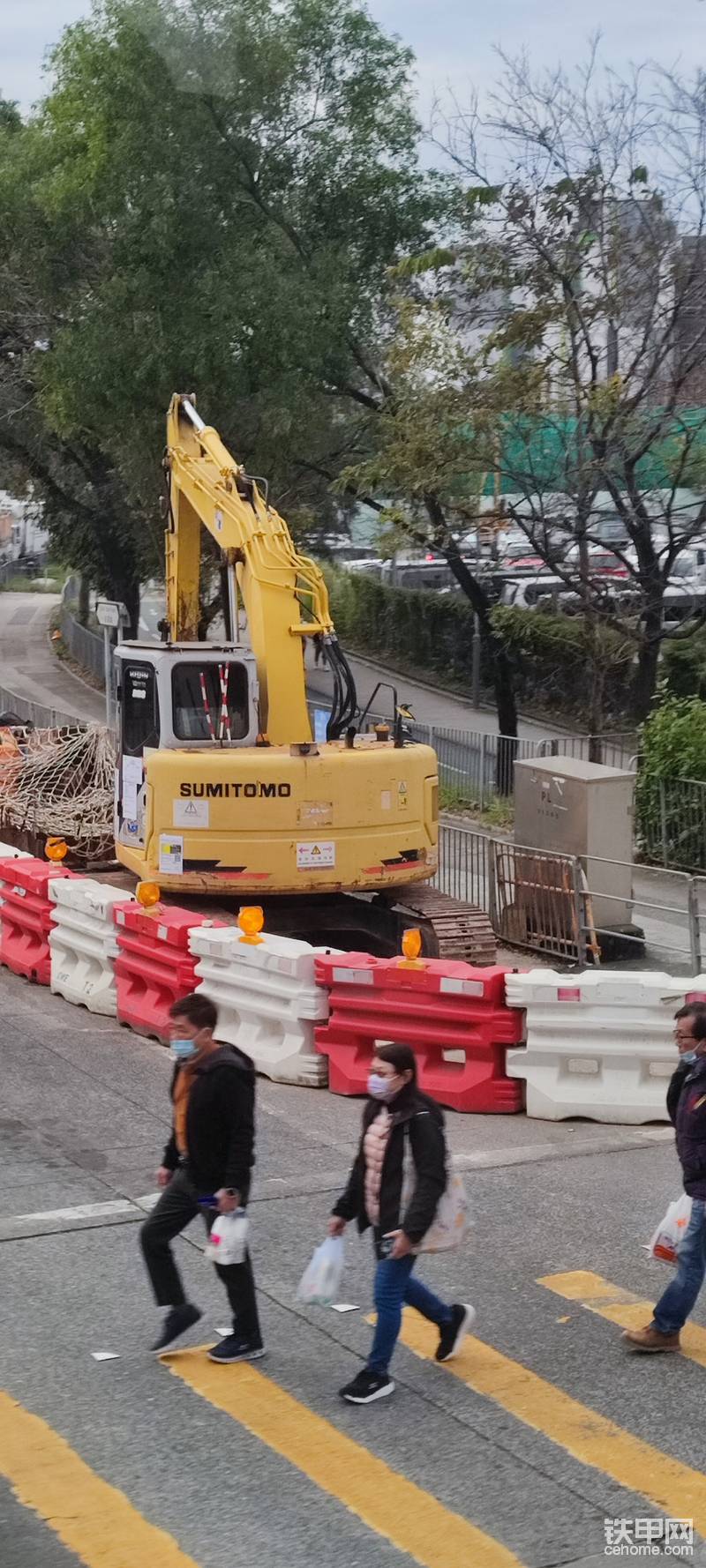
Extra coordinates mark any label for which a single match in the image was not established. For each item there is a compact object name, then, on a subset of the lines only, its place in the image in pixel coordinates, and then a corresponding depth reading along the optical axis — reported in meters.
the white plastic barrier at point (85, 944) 13.04
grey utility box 16.75
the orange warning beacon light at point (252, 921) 10.83
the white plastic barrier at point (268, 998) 11.06
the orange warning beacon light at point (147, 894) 11.86
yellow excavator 13.62
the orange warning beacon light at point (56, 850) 14.28
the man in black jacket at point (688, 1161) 6.91
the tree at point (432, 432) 23.42
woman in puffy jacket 6.53
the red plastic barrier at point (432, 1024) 10.46
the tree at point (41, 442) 30.09
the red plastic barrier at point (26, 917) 14.20
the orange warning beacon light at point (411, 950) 10.27
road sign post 24.09
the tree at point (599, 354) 22.81
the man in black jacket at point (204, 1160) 6.82
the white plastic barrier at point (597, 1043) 10.23
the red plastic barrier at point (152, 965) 12.00
